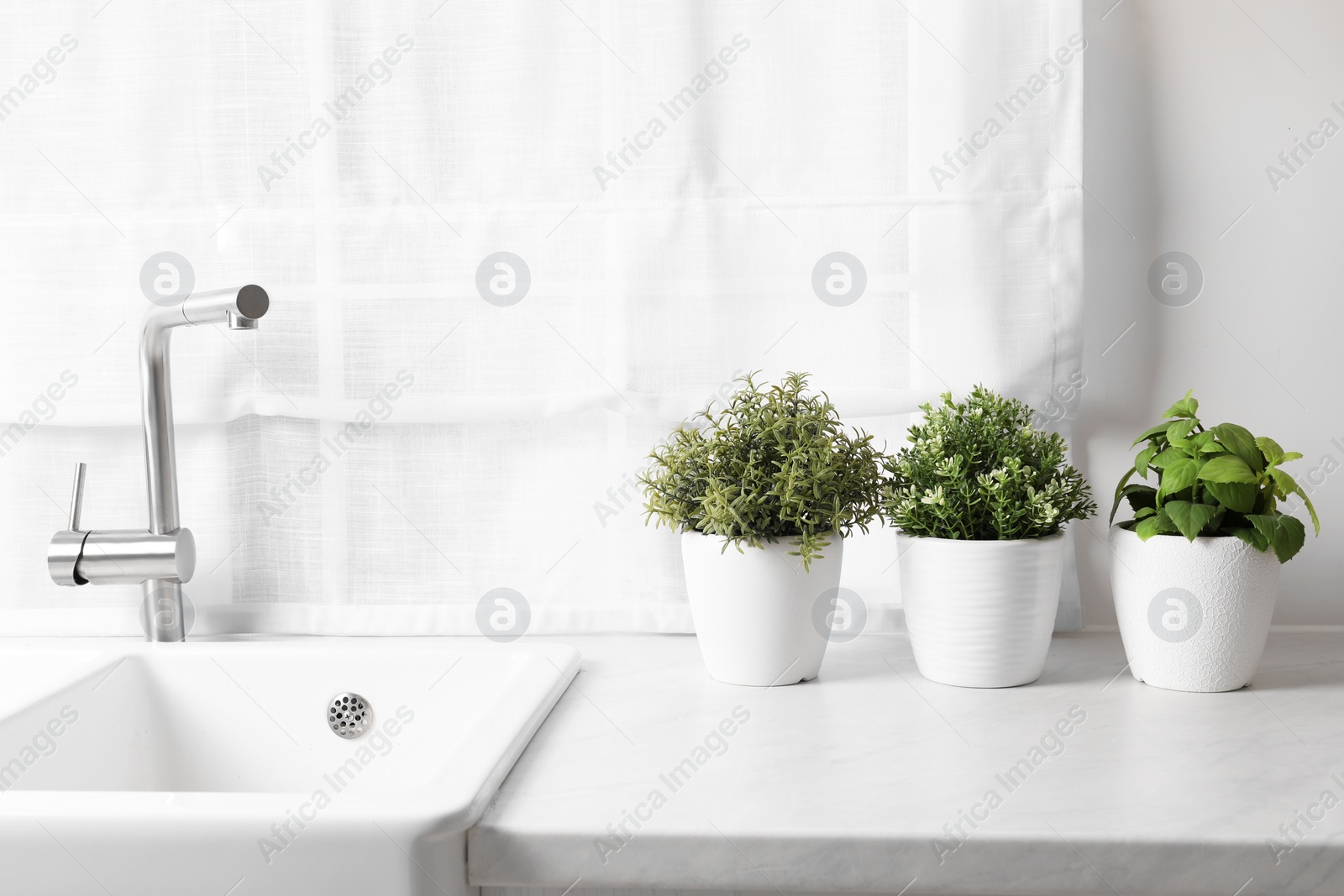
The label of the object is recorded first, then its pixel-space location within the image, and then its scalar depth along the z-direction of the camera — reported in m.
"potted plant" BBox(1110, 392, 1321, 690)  0.88
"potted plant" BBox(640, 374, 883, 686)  0.91
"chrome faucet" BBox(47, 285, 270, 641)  1.07
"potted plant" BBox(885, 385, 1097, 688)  0.90
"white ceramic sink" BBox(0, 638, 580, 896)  0.62
